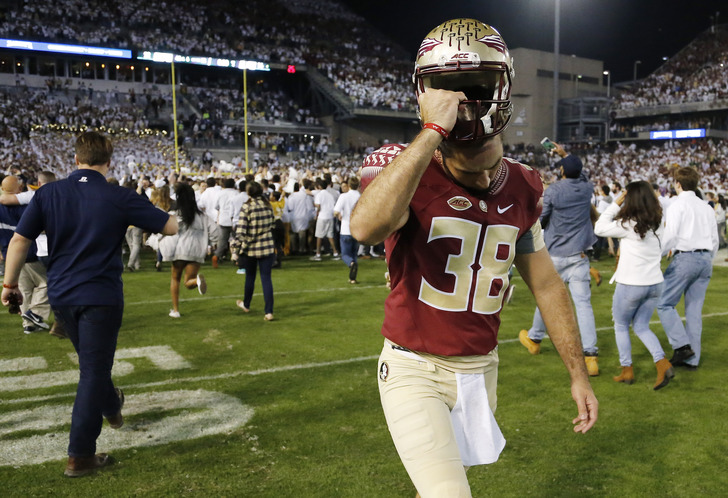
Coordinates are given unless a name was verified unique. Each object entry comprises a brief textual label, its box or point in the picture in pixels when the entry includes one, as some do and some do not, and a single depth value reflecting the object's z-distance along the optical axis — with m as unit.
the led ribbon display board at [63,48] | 40.97
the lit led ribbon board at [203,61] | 44.84
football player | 2.00
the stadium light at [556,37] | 33.07
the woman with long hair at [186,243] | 8.61
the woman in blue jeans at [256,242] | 8.75
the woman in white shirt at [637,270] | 5.86
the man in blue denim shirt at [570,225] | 6.58
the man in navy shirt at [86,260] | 4.07
